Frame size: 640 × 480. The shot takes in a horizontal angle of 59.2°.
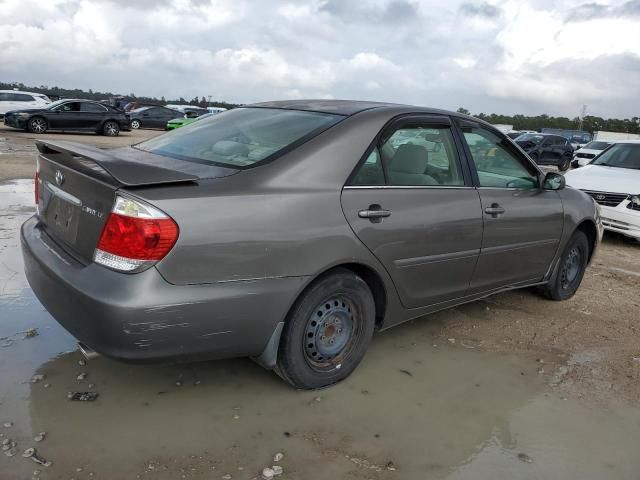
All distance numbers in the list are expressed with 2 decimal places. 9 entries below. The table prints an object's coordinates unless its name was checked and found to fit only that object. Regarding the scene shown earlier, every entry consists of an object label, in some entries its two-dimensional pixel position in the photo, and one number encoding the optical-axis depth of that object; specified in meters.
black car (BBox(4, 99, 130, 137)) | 19.44
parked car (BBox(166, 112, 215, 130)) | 27.50
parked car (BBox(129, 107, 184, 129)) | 28.41
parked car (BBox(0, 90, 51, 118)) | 24.33
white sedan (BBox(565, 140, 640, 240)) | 7.37
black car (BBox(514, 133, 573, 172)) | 22.67
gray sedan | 2.47
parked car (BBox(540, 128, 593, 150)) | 40.34
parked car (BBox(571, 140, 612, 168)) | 19.80
